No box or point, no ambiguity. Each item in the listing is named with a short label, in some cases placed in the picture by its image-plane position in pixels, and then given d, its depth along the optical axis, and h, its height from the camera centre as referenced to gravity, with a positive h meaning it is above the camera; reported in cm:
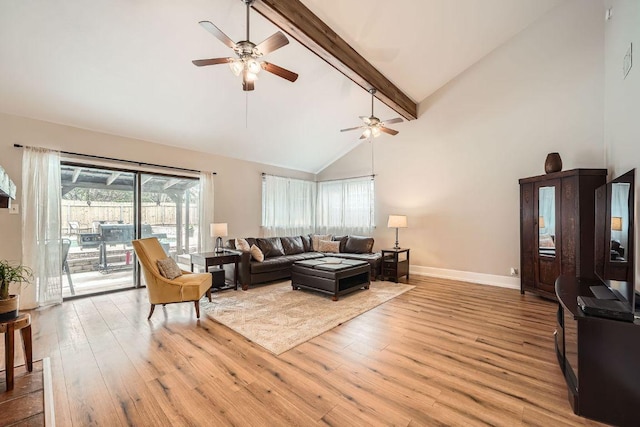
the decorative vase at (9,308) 196 -69
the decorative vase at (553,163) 399 +75
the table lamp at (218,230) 505 -30
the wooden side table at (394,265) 528 -103
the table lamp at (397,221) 556 -16
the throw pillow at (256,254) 508 -76
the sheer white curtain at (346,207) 681 +19
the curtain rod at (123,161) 404 +91
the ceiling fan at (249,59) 235 +149
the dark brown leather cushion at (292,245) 611 -72
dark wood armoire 355 -20
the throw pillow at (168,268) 347 -71
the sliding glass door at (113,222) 429 -13
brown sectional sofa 486 -89
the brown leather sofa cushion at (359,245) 618 -73
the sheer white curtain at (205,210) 547 +9
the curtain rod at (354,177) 666 +96
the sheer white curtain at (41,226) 372 -16
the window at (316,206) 679 +20
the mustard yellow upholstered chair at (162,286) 331 -89
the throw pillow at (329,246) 641 -78
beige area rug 292 -131
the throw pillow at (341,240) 644 -64
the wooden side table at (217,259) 448 -77
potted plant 197 -63
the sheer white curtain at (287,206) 675 +22
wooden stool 194 -87
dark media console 163 -98
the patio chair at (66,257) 418 -68
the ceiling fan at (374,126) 434 +143
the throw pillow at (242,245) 514 -60
